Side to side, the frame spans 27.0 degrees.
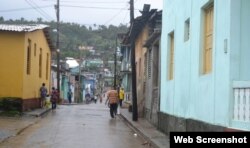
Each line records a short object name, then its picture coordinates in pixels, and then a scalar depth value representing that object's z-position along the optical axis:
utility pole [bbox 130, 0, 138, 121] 25.53
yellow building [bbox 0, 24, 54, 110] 26.33
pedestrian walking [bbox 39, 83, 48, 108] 33.66
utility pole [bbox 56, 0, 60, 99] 47.03
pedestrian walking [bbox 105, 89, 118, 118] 28.52
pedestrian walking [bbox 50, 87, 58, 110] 34.91
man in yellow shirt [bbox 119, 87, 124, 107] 41.31
